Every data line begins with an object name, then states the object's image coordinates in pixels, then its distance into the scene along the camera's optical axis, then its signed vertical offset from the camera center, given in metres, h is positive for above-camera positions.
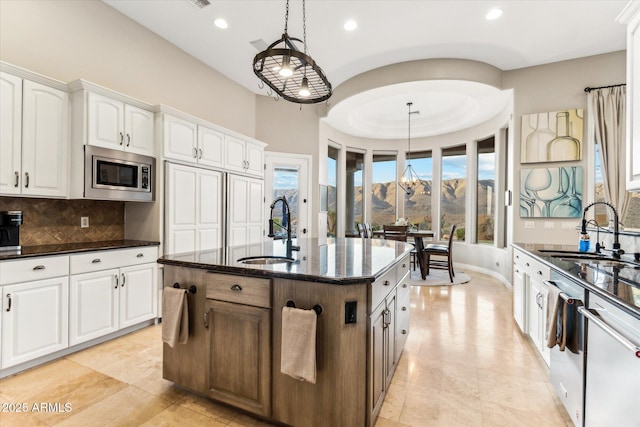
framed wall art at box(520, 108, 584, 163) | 4.19 +1.14
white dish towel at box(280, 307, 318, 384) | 1.47 -0.65
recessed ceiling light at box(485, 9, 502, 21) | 3.35 +2.27
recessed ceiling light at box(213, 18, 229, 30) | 3.59 +2.29
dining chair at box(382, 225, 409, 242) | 5.75 -0.34
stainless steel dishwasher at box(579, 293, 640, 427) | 1.12 -0.61
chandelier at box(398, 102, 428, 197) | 7.41 +0.87
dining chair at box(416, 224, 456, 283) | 5.38 -0.68
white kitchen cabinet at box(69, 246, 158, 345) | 2.61 -0.75
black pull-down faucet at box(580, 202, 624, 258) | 2.20 -0.20
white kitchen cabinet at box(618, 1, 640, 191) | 1.80 +0.77
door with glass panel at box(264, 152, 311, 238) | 5.61 +0.54
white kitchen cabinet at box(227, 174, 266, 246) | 4.25 +0.05
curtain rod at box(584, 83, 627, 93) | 4.08 +1.75
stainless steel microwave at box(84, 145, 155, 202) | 2.82 +0.37
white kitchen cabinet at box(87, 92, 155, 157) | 2.81 +0.87
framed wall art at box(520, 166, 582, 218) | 4.19 +0.34
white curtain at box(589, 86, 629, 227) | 3.90 +1.03
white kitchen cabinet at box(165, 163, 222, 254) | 3.42 +0.05
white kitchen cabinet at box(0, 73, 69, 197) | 2.38 +0.61
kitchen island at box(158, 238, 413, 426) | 1.52 -0.67
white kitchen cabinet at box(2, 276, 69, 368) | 2.21 -0.84
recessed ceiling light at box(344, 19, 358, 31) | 3.59 +2.29
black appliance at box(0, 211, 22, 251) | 2.39 -0.15
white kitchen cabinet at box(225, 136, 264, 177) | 4.21 +0.84
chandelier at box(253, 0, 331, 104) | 2.02 +1.06
